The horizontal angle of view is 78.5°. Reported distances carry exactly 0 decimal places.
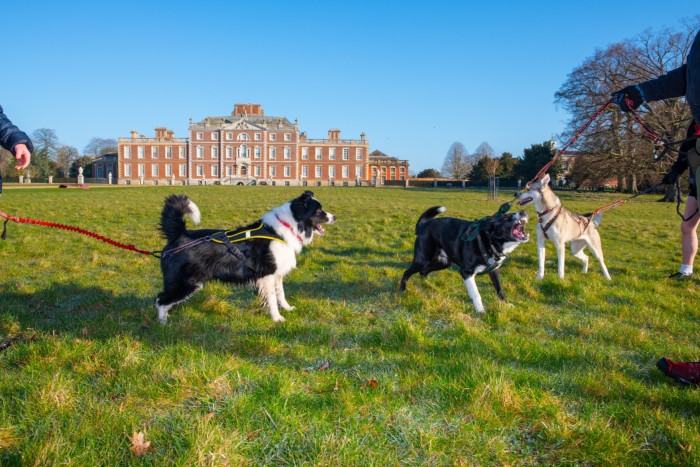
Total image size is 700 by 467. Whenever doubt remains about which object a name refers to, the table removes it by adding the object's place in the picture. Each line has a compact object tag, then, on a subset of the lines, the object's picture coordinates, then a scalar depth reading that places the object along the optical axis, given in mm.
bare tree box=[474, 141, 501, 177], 63969
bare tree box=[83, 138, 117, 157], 100381
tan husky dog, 7113
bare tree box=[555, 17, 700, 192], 27016
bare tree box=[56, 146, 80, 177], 86562
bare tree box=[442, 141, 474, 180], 84188
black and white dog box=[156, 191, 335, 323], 4668
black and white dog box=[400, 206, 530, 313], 5293
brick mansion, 89125
